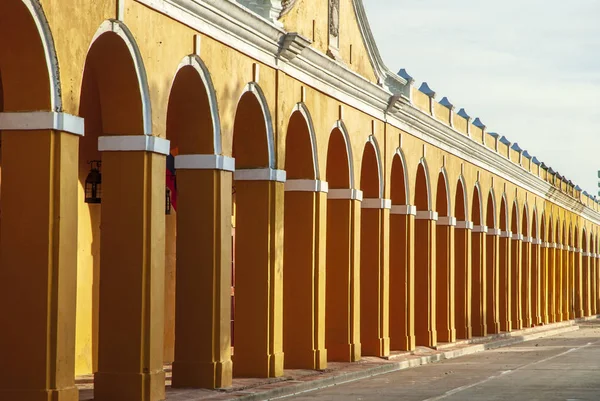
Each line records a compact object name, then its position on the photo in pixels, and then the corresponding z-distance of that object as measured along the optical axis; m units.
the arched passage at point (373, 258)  26.06
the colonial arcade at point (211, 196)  12.77
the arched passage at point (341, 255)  24.05
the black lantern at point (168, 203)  21.20
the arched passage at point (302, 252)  21.83
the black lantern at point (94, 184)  18.80
